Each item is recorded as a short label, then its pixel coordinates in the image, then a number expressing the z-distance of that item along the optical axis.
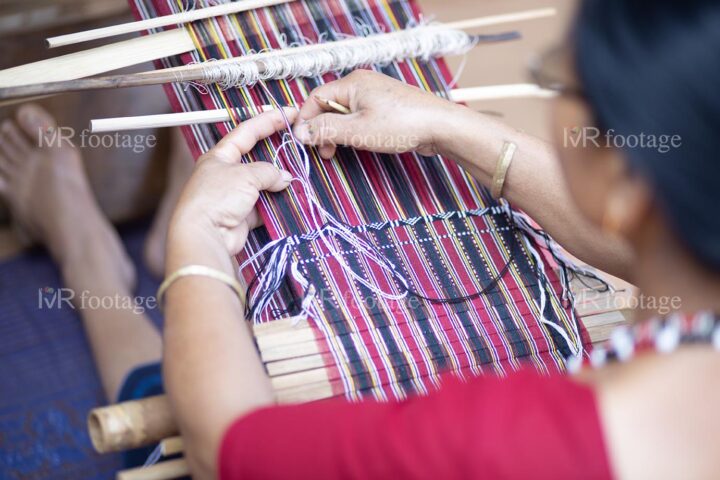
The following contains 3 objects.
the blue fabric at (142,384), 1.71
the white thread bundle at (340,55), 1.52
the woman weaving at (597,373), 1.19
